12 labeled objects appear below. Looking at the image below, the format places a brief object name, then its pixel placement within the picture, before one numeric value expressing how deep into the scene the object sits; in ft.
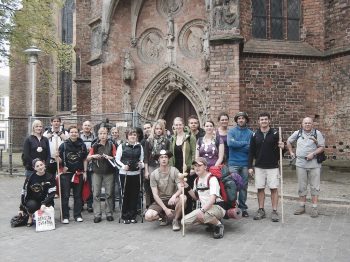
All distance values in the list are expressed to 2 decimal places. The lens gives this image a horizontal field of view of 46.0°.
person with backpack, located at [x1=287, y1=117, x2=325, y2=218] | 24.98
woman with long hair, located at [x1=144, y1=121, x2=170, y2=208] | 24.63
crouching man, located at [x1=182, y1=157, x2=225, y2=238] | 20.71
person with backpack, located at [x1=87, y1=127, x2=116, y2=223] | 24.77
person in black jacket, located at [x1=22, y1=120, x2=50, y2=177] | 24.75
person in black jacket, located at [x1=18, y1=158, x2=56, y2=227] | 23.09
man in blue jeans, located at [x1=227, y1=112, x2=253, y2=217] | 24.85
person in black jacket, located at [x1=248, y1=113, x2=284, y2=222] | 24.12
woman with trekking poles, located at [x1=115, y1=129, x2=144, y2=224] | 24.34
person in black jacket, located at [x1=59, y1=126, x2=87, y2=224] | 24.75
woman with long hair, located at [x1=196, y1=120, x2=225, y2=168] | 23.81
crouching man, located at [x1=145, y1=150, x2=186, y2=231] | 22.33
